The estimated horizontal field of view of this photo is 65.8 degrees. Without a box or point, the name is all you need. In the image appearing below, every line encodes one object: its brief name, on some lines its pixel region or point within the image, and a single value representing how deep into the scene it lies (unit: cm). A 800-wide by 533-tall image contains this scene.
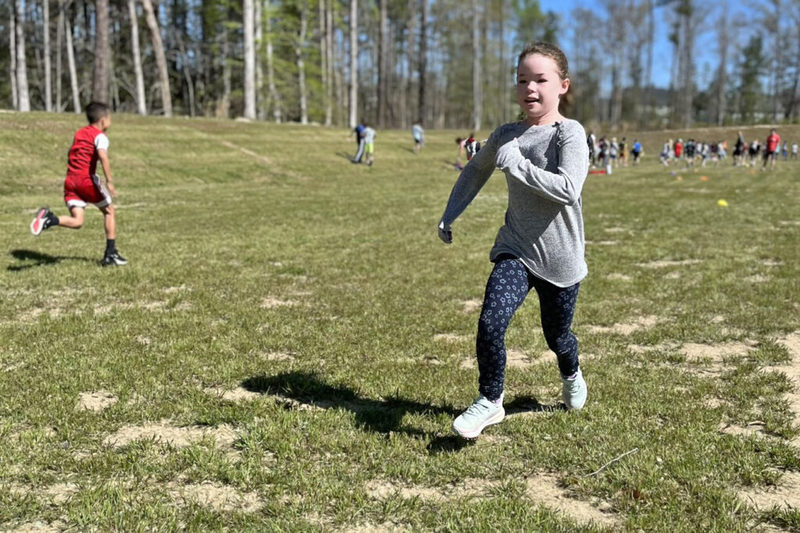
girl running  317
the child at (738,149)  3795
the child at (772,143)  3116
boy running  759
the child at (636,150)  3919
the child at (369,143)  2695
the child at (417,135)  3269
